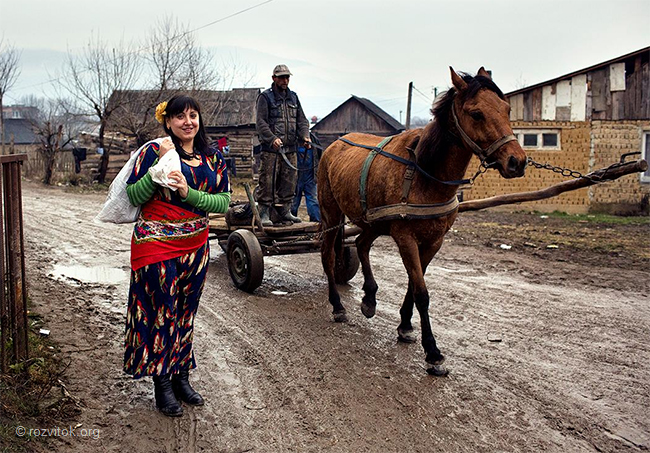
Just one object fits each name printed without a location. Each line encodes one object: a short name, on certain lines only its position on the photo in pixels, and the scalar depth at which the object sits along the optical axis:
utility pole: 27.86
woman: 4.08
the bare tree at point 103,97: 26.12
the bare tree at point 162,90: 26.05
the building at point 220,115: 26.62
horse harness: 5.20
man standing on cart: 7.82
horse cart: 7.36
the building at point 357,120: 34.97
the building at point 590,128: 18.09
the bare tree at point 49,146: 26.09
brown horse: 4.74
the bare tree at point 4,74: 33.34
